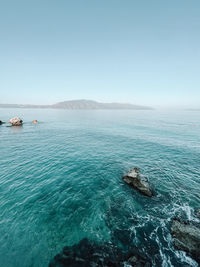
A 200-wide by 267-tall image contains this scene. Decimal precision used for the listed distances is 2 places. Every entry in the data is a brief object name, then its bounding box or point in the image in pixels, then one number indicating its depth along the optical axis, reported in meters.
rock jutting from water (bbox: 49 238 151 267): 7.61
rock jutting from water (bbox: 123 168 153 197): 13.57
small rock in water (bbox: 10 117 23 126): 54.56
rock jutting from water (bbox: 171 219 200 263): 8.23
